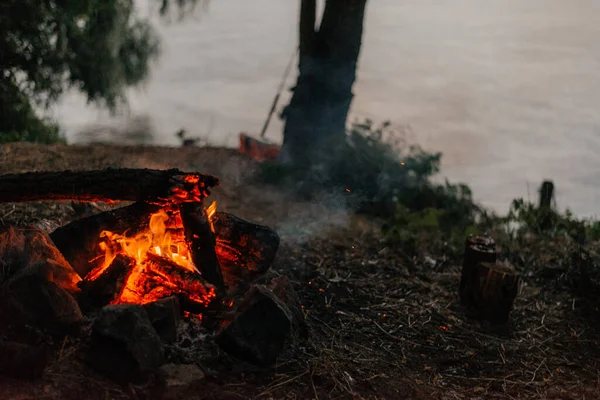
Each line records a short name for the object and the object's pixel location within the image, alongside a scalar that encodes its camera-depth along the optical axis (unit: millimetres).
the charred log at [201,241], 4016
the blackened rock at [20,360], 3096
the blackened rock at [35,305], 3457
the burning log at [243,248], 4453
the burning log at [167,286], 3875
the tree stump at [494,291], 4850
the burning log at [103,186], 3898
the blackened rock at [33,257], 3703
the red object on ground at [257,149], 8988
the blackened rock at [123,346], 3289
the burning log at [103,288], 3801
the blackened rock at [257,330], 3664
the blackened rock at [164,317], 3580
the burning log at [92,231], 4113
